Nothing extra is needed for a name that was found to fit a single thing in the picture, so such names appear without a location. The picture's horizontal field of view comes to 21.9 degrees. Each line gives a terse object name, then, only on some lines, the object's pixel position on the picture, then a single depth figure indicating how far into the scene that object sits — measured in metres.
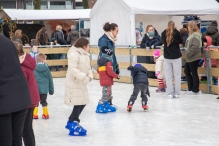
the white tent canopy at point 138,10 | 15.59
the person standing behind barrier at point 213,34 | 13.71
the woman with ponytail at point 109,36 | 9.82
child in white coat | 12.90
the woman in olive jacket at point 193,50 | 11.84
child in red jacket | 9.58
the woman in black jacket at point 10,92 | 4.43
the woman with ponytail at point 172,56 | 11.54
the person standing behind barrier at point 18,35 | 16.30
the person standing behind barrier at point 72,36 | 20.00
